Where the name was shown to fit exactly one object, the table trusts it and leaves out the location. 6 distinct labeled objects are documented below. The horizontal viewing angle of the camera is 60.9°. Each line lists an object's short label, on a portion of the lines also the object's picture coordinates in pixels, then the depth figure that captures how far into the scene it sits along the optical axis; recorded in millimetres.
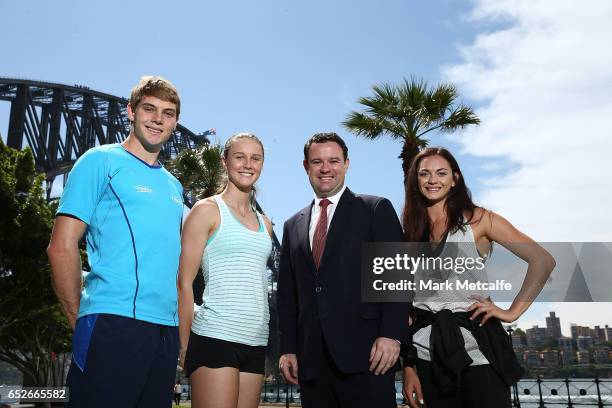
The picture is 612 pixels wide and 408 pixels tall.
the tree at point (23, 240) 19953
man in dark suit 3336
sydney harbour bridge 55641
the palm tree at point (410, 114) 15039
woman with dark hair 3084
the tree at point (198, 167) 23203
